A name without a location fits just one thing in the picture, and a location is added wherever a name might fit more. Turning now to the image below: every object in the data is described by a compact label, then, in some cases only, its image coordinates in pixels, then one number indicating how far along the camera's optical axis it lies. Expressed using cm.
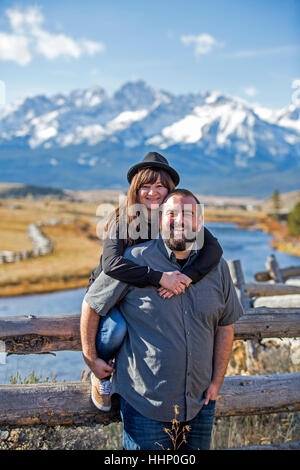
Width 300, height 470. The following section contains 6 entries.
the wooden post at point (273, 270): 1095
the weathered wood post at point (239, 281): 802
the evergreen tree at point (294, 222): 5166
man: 296
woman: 290
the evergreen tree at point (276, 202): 9731
